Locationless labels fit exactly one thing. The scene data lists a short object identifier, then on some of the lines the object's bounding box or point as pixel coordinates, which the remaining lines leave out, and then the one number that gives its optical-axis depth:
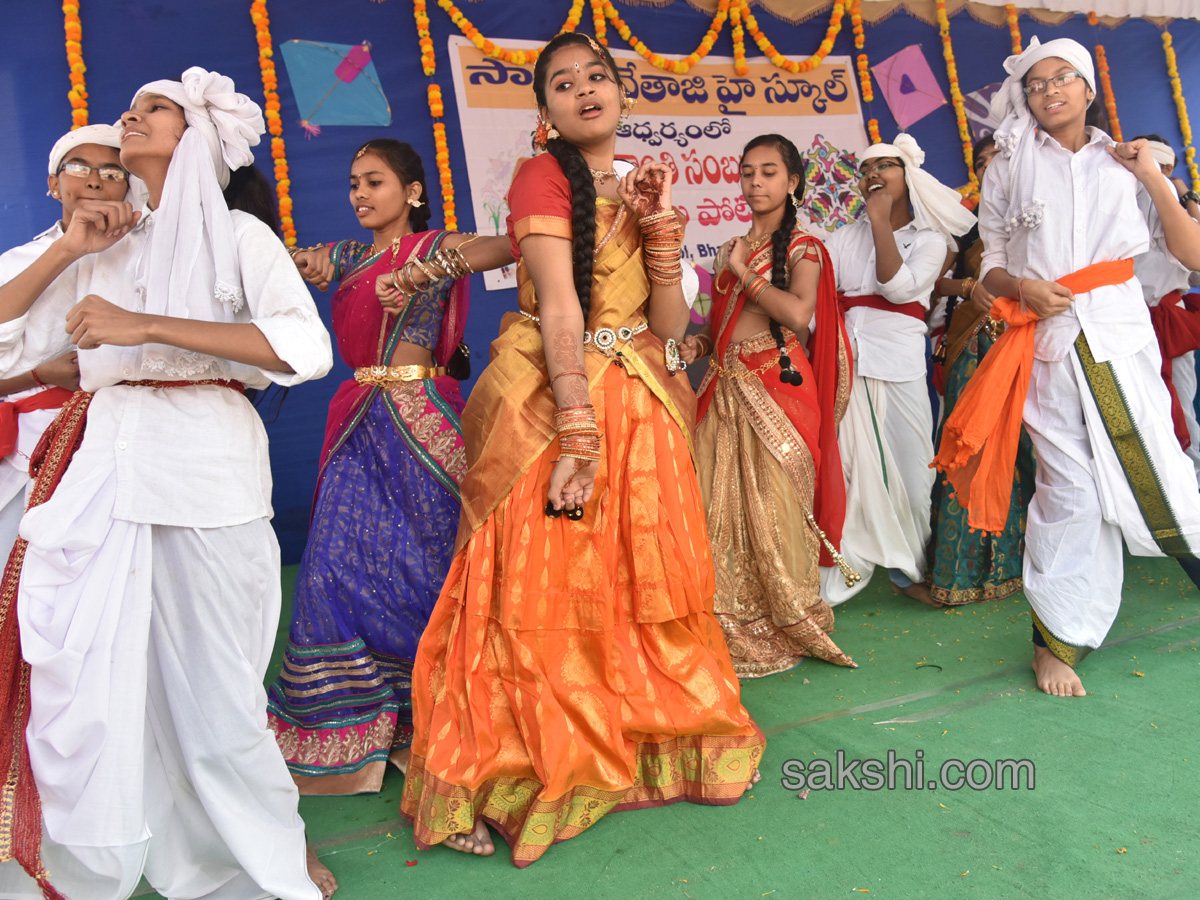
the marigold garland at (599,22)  5.05
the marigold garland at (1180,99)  6.26
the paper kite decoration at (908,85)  5.80
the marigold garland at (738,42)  5.38
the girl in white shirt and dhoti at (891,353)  3.89
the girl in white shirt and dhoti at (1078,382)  2.72
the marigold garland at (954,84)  5.83
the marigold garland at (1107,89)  6.11
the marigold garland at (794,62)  5.40
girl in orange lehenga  2.02
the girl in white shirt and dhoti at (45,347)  1.90
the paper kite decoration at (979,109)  5.96
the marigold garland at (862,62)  5.63
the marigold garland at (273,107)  4.46
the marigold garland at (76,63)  4.14
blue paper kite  4.57
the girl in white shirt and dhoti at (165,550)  1.63
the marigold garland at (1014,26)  5.88
